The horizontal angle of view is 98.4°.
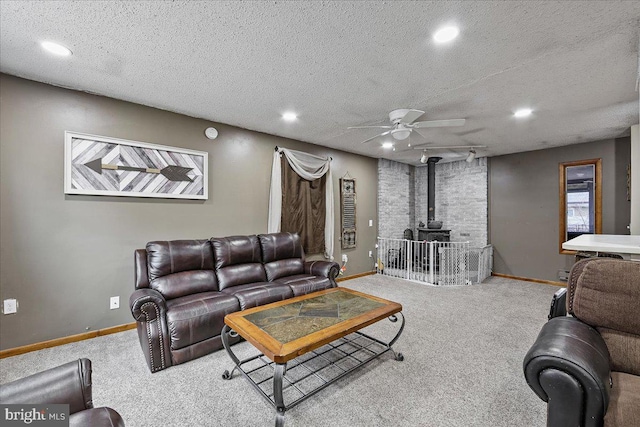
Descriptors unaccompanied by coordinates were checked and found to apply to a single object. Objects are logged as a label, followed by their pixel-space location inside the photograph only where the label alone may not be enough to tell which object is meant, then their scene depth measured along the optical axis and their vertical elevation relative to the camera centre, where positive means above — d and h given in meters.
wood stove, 5.72 -0.08
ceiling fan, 2.98 +1.07
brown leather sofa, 2.29 -0.77
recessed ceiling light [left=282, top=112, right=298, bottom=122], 3.47 +1.26
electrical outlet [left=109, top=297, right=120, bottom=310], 2.99 -0.96
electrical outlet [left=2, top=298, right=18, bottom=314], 2.49 -0.82
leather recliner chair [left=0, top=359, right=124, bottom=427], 0.97 -0.65
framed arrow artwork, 2.80 +0.52
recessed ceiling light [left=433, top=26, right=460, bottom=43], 1.84 +1.23
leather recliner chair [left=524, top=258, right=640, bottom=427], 1.08 -0.62
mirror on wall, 4.61 +0.26
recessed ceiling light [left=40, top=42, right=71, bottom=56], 2.02 +1.26
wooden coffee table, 1.70 -0.80
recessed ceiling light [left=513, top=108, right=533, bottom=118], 3.27 +1.22
